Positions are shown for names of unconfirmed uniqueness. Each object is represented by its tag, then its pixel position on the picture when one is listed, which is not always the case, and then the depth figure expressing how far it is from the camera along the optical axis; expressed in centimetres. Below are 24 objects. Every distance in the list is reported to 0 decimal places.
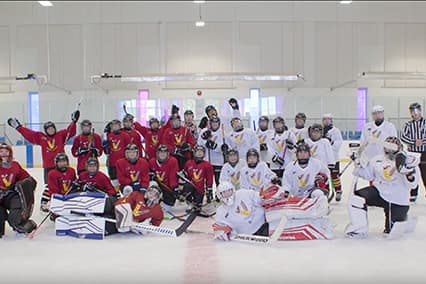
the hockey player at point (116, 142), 493
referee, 477
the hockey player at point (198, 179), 441
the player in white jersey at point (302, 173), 384
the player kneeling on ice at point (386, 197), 332
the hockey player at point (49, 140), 481
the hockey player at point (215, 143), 500
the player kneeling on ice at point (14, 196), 342
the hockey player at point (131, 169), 413
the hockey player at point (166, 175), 435
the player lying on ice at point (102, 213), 340
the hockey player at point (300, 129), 495
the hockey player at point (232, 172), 424
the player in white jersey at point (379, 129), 456
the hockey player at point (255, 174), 400
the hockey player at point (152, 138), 533
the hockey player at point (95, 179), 389
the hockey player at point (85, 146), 480
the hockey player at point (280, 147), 485
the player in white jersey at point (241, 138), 488
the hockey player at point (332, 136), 518
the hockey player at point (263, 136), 503
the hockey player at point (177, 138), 497
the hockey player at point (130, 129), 511
